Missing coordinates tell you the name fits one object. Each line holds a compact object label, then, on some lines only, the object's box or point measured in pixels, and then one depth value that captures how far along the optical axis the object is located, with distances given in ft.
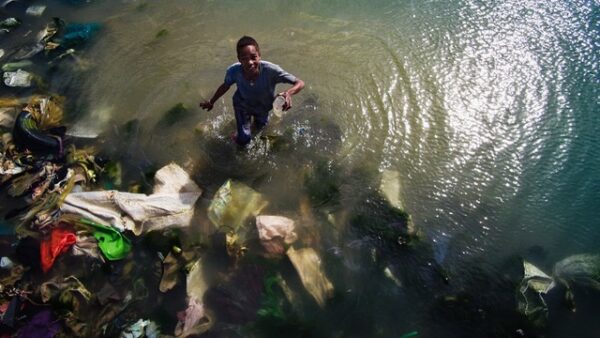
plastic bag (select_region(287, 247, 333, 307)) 11.18
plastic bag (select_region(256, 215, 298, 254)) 11.95
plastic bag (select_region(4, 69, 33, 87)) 18.10
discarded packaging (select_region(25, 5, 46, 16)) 22.02
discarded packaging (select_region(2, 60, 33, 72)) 18.98
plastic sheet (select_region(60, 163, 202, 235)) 12.67
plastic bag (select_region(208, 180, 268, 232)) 12.76
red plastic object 12.05
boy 11.30
